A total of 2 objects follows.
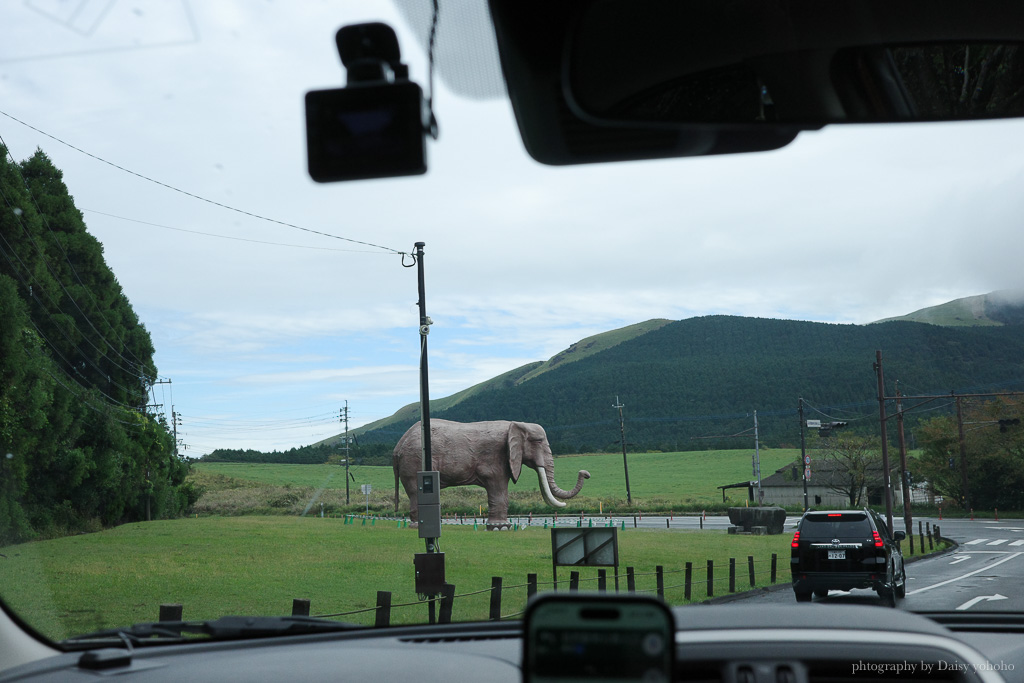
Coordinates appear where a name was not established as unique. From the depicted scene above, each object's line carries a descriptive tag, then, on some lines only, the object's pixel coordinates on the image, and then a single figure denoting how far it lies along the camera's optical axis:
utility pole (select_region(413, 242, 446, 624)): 11.96
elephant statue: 29.47
